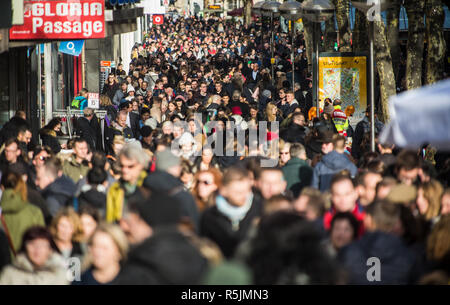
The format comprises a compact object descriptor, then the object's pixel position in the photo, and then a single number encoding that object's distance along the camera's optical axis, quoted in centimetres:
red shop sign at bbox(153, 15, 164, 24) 5884
